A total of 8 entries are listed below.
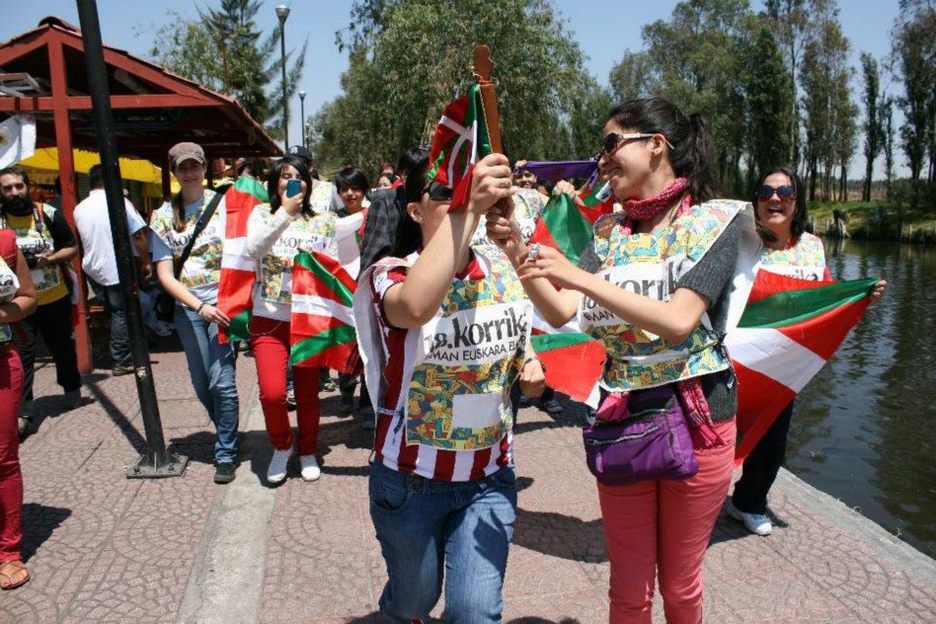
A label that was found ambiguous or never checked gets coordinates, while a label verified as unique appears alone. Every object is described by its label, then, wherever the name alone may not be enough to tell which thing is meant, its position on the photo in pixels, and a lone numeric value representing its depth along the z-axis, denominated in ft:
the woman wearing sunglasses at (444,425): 7.29
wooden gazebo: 24.41
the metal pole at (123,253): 14.85
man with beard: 19.83
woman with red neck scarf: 7.45
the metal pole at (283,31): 68.20
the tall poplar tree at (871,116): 177.52
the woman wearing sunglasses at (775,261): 13.37
